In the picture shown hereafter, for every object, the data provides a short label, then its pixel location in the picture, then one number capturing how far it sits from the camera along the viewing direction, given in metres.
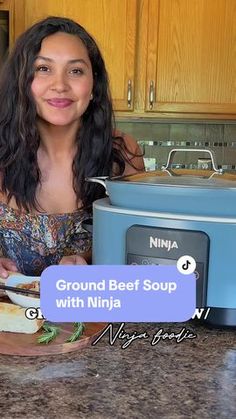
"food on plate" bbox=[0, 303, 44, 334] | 0.72
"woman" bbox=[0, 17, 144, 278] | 1.09
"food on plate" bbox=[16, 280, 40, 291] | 0.83
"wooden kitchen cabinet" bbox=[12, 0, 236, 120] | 2.29
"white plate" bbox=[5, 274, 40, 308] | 0.78
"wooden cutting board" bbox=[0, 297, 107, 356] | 0.68
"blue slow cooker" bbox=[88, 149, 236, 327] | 0.74
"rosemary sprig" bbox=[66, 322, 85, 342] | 0.70
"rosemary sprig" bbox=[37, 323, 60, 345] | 0.69
